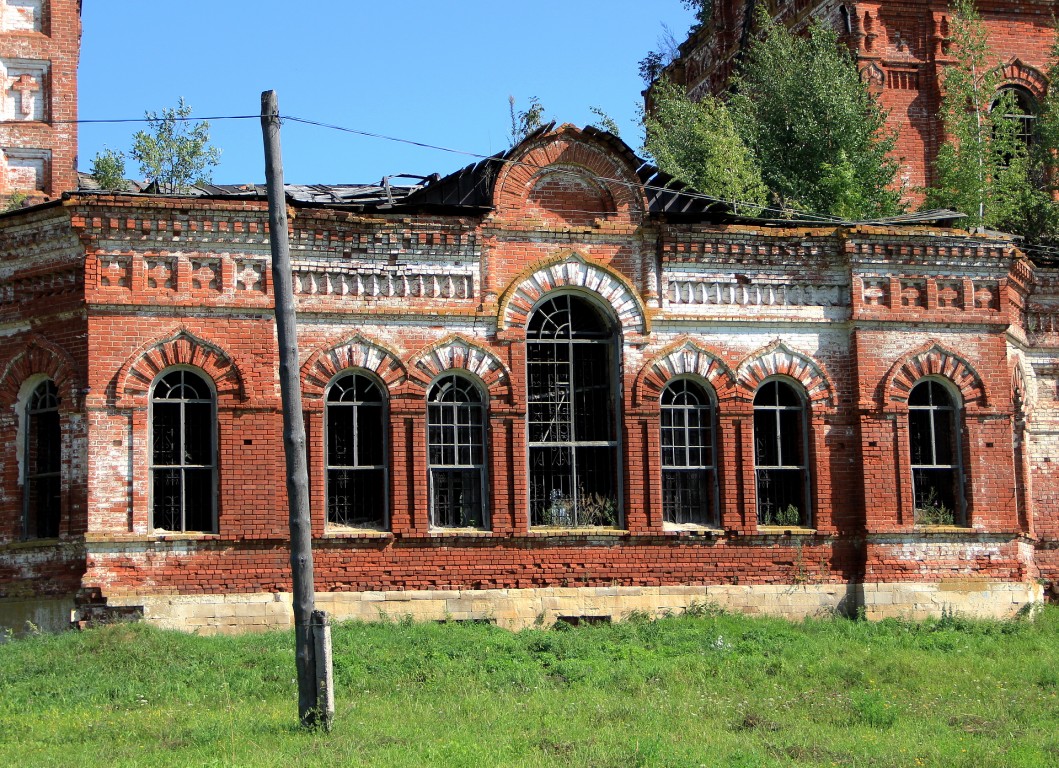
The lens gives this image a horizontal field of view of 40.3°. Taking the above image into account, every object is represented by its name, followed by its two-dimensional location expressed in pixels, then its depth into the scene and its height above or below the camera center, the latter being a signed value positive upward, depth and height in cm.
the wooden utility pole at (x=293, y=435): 1409 +70
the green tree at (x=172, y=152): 3142 +785
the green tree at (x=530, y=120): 3375 +892
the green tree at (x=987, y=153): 2975 +717
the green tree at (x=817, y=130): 2972 +772
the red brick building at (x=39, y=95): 2992 +876
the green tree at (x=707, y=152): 2895 +711
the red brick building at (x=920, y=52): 3312 +1011
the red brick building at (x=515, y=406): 1994 +137
